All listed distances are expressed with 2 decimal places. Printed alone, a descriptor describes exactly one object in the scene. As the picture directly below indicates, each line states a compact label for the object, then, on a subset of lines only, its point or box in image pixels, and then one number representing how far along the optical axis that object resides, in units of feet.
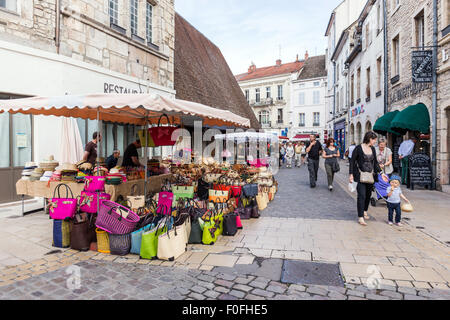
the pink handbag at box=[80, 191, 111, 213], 16.52
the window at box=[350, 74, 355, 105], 75.78
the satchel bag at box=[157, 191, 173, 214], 20.10
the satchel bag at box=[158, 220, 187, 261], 13.73
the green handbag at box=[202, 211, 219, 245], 15.97
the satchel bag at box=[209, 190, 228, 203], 21.23
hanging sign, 33.12
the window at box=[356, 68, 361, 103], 69.72
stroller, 22.60
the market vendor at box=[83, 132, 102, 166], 23.31
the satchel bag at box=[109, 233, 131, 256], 14.43
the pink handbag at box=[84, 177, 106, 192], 17.72
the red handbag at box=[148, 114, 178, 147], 22.67
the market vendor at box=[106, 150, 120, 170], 25.53
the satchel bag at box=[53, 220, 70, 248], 15.30
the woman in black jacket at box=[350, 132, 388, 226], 19.75
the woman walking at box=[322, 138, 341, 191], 33.01
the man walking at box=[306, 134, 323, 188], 35.17
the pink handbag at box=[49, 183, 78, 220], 15.16
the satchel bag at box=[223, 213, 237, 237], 17.38
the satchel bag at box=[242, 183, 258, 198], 22.55
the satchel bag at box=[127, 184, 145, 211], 19.34
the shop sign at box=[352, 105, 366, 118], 65.31
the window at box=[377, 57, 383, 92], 53.68
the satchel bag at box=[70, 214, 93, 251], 15.00
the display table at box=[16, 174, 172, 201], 19.08
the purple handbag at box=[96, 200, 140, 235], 14.35
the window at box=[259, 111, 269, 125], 160.97
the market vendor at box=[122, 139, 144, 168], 24.57
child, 18.95
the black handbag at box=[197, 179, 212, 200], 25.05
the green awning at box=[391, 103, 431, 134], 34.27
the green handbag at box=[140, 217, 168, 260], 13.89
